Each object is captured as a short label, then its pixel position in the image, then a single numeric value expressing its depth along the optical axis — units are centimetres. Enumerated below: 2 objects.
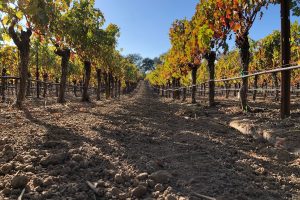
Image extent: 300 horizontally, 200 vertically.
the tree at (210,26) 781
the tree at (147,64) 10992
